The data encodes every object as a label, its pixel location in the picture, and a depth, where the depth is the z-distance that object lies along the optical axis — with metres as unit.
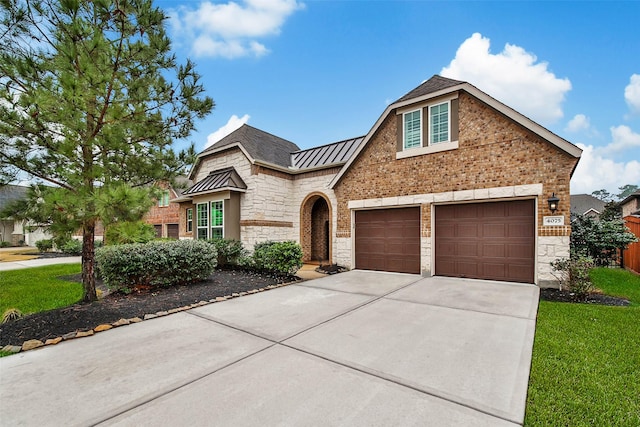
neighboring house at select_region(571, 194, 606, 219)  36.69
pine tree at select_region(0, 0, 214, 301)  4.38
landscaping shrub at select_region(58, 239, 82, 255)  18.42
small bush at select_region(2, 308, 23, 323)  5.16
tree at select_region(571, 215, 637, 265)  9.02
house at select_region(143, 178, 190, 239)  20.83
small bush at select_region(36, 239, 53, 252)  19.48
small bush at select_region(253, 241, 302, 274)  9.25
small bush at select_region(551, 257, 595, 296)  6.64
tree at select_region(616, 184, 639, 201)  61.86
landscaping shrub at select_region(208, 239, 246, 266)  11.61
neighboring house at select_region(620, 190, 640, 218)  19.49
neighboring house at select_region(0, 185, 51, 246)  27.27
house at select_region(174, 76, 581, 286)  7.84
